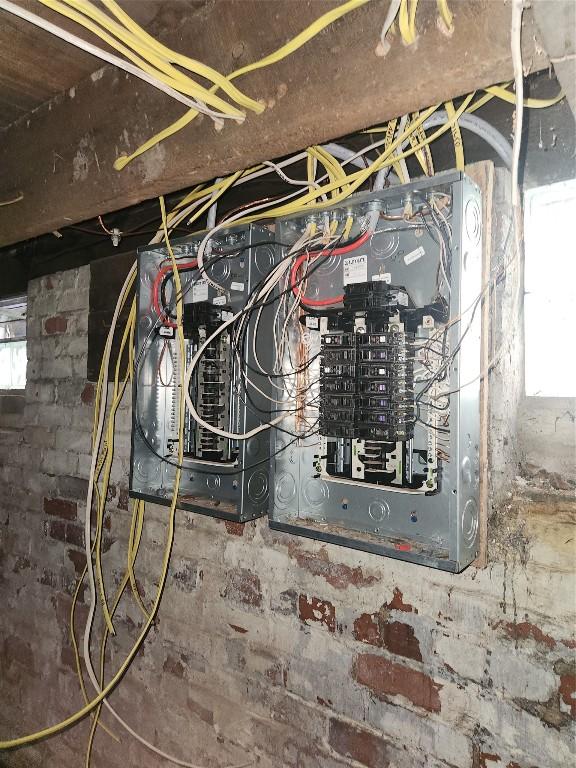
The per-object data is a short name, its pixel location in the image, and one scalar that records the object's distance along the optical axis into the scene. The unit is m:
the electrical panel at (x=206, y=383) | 1.17
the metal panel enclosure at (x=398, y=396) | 0.92
